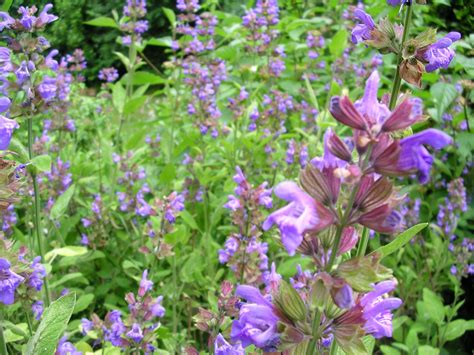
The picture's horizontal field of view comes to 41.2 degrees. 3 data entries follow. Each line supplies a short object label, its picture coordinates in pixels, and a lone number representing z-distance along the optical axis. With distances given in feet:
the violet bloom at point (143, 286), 1.37
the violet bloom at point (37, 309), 1.47
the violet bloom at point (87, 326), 1.57
